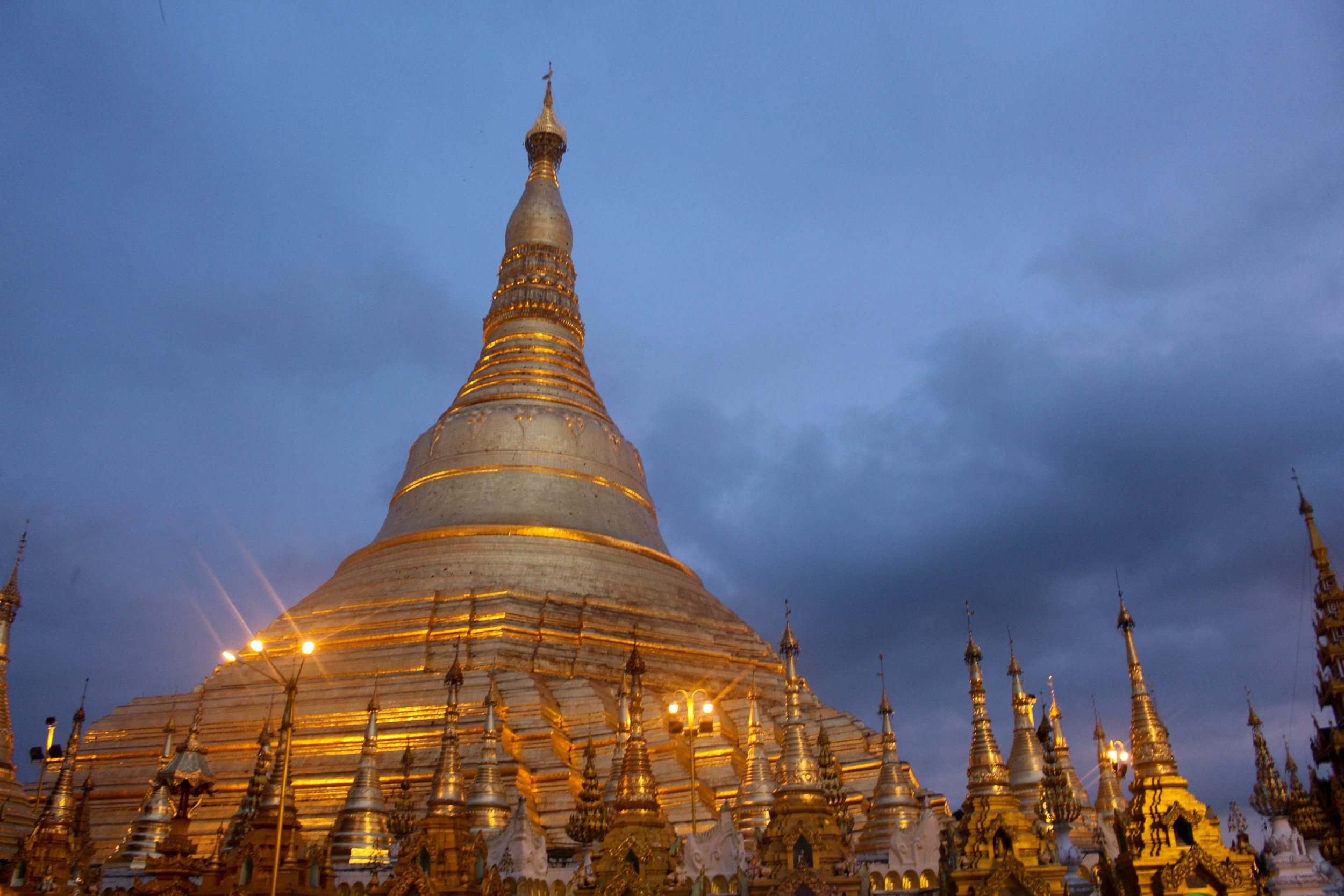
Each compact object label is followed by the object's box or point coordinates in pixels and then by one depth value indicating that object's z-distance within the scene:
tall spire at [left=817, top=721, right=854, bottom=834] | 15.76
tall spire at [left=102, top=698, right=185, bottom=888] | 18.55
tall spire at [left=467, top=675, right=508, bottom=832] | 17.30
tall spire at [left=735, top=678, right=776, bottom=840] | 16.98
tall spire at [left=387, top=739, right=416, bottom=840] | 15.63
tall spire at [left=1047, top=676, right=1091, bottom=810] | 18.73
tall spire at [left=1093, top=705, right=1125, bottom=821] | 22.31
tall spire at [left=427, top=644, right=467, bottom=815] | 14.30
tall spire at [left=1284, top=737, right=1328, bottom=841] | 14.20
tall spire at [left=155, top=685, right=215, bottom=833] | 13.50
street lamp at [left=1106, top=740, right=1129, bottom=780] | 20.08
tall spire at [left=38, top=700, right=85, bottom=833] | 17.63
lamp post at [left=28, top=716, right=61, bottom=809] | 23.14
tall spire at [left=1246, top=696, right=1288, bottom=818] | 13.74
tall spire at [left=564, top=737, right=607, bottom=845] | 14.73
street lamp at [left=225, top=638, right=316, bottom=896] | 10.63
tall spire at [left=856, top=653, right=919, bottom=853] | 17.17
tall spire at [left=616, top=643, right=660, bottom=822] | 12.86
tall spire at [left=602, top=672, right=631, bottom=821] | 17.35
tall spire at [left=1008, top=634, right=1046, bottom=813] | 16.38
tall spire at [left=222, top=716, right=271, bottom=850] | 15.21
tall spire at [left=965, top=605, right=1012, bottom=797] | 12.22
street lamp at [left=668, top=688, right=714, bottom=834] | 22.66
